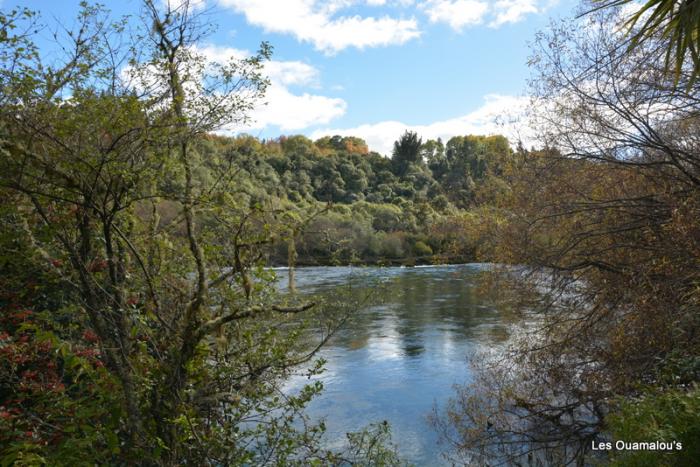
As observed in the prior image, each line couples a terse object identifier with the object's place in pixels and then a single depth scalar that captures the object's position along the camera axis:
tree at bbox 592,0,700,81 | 4.35
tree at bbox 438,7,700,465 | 7.11
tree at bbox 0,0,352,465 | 3.64
